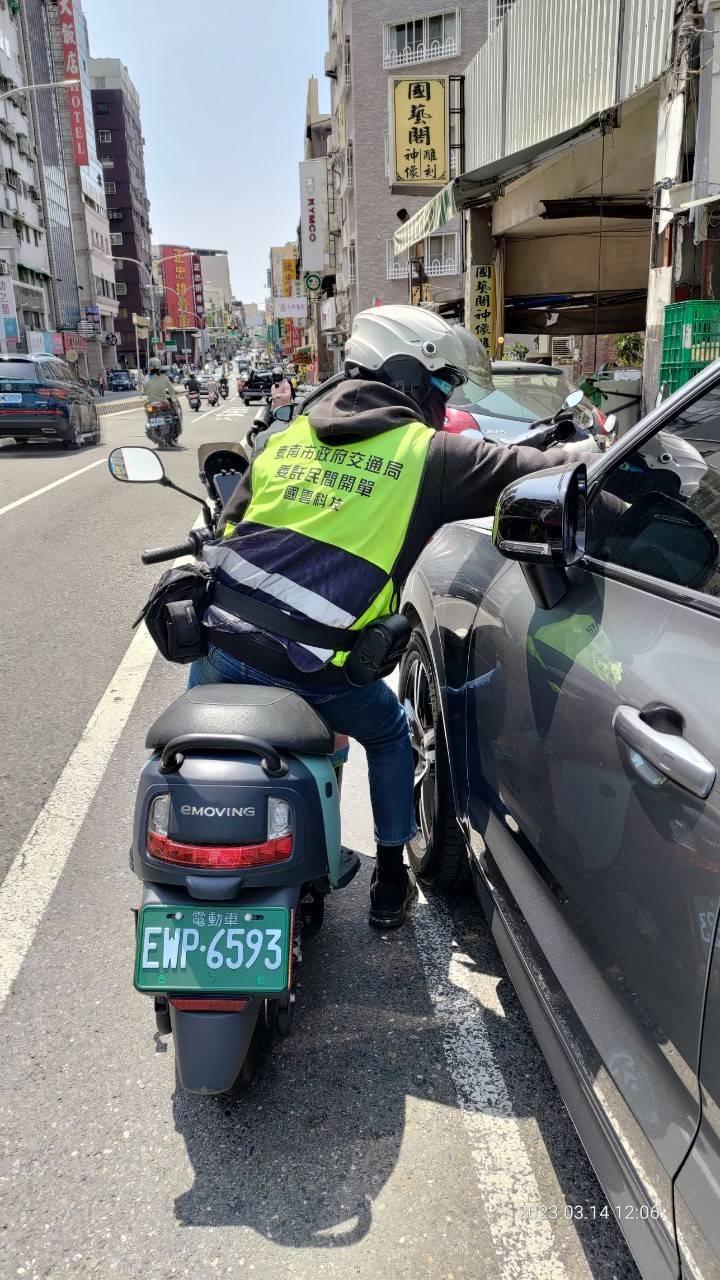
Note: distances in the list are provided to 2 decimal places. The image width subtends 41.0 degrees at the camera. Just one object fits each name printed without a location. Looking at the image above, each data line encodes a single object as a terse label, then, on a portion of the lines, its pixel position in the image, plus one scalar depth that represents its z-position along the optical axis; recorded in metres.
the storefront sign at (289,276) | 91.56
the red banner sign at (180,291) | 151.62
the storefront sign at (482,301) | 16.08
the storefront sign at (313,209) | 60.03
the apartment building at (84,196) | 70.44
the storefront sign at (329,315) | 60.25
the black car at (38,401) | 16.98
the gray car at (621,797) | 1.32
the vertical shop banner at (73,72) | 69.62
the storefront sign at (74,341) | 68.31
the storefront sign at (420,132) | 17.84
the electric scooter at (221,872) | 1.99
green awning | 12.34
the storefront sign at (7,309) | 48.59
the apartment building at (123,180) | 107.44
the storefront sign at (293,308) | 75.56
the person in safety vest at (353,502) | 2.31
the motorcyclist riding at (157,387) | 19.31
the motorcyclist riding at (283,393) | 11.04
